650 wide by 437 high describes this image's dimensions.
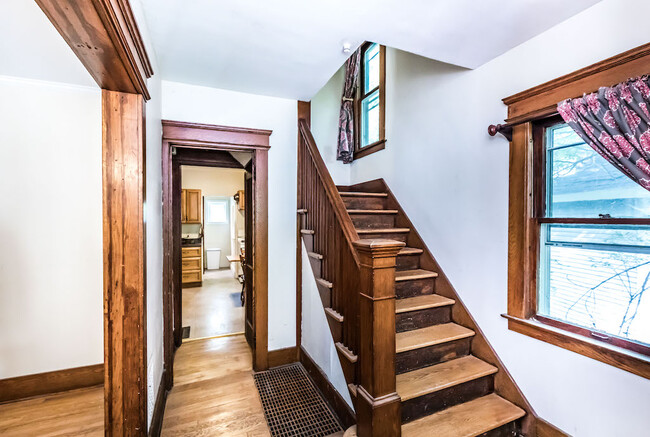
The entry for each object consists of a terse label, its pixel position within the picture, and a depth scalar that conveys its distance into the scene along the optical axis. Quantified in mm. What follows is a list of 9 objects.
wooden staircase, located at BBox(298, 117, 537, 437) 1537
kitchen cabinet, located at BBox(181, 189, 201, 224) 6996
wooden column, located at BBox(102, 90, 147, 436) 1457
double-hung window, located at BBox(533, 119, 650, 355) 1410
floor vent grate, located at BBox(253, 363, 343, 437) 2037
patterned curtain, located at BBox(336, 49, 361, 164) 3537
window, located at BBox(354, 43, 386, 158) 3293
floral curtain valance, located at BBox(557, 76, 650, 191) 1234
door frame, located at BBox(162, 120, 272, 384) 2490
